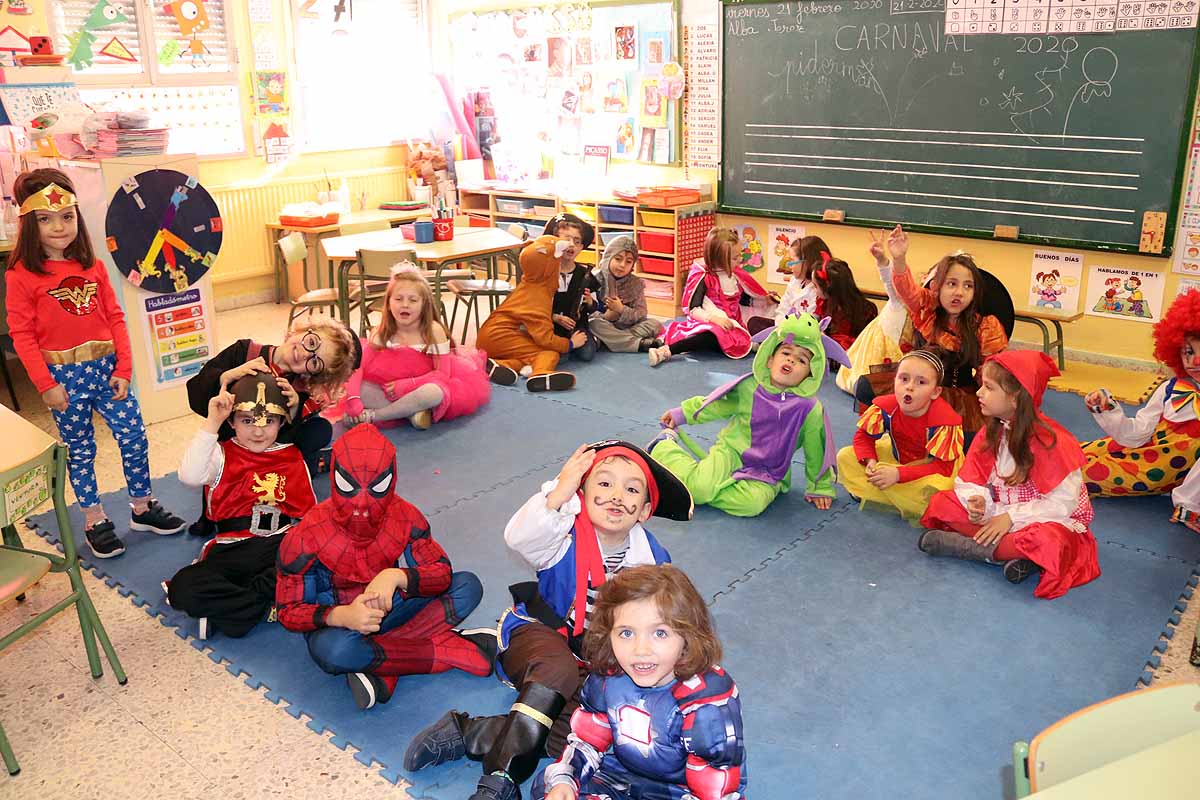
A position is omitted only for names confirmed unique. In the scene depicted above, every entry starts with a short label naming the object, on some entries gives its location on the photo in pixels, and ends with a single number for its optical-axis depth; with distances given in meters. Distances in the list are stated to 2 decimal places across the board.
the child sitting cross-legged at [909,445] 3.92
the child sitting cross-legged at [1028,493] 3.41
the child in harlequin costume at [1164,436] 3.72
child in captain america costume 1.96
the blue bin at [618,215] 7.36
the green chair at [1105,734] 1.48
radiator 7.59
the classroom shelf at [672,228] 7.11
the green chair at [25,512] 2.60
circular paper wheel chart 4.88
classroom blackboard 5.34
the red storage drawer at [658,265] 7.22
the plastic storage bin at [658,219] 7.12
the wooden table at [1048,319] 5.66
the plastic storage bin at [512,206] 8.09
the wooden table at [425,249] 6.12
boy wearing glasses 3.57
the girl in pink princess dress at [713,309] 6.09
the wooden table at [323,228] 7.55
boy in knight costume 3.16
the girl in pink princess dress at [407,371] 4.96
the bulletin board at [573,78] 7.43
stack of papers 4.88
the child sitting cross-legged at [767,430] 3.97
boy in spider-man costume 2.73
